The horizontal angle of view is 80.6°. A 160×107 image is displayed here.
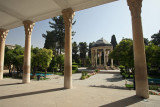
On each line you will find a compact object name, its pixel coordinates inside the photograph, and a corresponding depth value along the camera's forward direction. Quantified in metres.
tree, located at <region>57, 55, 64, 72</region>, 26.97
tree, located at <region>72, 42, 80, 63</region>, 55.52
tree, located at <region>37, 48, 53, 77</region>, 17.05
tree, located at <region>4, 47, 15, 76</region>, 18.00
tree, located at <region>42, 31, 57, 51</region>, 37.07
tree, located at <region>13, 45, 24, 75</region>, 16.42
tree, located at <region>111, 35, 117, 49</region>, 56.38
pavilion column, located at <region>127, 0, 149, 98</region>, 4.77
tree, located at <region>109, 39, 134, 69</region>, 10.39
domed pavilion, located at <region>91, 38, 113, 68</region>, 37.25
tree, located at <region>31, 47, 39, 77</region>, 17.26
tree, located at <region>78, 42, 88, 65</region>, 62.88
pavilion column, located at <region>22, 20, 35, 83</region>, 8.94
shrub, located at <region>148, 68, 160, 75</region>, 22.29
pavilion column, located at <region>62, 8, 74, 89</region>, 6.73
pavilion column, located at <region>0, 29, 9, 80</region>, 11.09
